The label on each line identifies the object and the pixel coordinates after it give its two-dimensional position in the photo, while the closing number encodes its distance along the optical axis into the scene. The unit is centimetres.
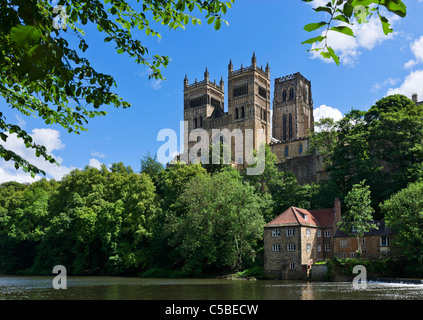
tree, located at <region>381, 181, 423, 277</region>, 3612
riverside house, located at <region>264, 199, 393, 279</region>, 4341
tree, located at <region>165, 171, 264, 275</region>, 4591
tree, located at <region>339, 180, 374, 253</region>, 4144
